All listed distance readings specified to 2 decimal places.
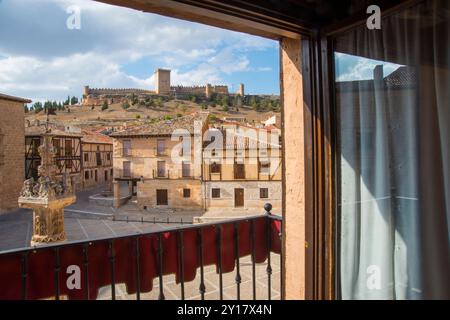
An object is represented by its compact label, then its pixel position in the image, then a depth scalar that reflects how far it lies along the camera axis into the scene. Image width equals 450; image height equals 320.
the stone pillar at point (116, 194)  20.79
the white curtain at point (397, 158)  1.30
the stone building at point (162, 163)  20.05
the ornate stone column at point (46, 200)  6.86
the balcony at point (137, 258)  1.69
